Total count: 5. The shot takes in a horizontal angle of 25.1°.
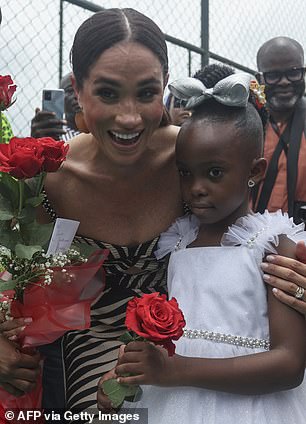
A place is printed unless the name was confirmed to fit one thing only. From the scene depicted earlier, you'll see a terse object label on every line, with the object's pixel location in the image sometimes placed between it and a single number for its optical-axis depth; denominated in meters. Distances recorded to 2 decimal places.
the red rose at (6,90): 1.90
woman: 2.04
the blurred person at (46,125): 3.21
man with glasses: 3.57
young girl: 1.78
